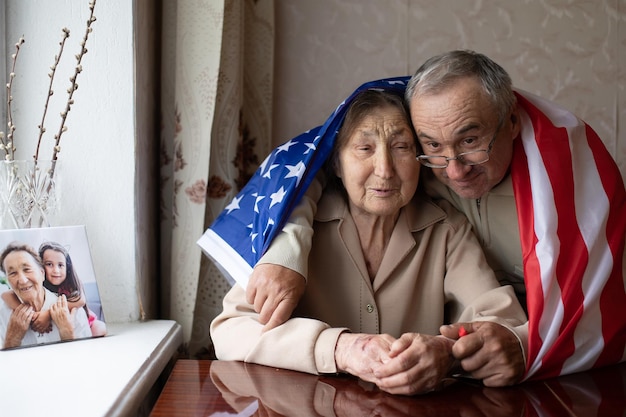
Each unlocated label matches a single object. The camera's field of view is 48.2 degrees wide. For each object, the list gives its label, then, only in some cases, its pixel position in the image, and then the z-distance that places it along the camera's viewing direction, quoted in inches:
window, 65.9
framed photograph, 57.3
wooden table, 46.6
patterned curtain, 73.7
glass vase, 60.4
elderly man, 56.0
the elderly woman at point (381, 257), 61.4
